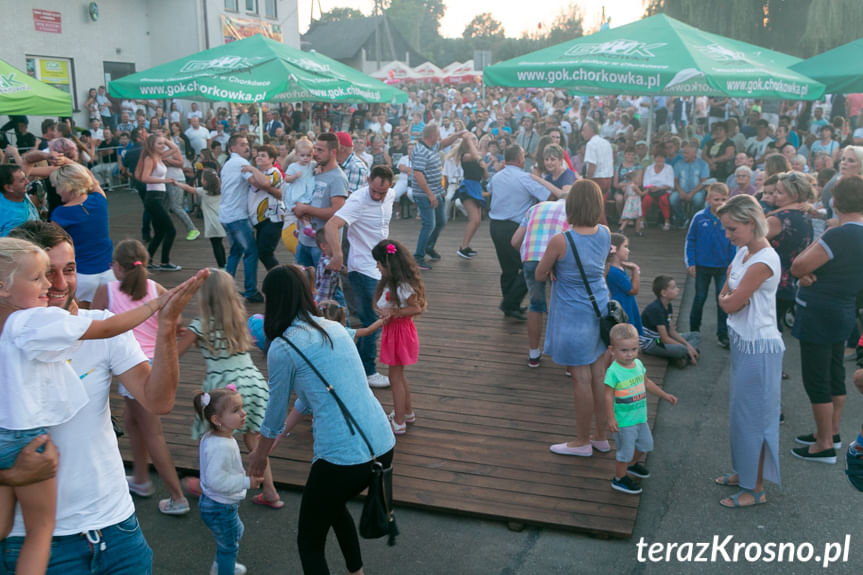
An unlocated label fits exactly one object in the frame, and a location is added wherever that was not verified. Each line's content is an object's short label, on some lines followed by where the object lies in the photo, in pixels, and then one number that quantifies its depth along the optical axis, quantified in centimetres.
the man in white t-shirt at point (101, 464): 230
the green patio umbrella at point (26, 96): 892
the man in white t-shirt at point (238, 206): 808
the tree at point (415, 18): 9425
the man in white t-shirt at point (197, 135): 1822
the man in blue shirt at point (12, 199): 563
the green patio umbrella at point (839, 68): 1005
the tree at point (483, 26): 7950
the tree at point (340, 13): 8915
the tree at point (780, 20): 2319
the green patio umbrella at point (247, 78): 1013
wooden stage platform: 436
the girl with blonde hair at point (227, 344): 423
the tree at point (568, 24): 6412
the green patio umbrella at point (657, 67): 977
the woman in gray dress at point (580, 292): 471
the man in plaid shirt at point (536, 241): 635
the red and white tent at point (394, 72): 3008
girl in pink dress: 492
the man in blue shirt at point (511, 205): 748
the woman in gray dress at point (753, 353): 424
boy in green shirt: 437
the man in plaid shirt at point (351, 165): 786
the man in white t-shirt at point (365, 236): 587
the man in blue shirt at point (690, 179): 1232
